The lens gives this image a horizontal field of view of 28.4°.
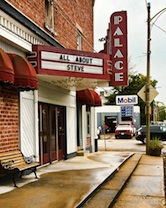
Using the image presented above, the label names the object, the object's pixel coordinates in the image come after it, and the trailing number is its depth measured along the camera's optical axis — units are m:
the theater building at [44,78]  7.77
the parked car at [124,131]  32.94
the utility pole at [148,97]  15.66
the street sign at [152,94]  15.63
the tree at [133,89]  52.37
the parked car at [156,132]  25.16
